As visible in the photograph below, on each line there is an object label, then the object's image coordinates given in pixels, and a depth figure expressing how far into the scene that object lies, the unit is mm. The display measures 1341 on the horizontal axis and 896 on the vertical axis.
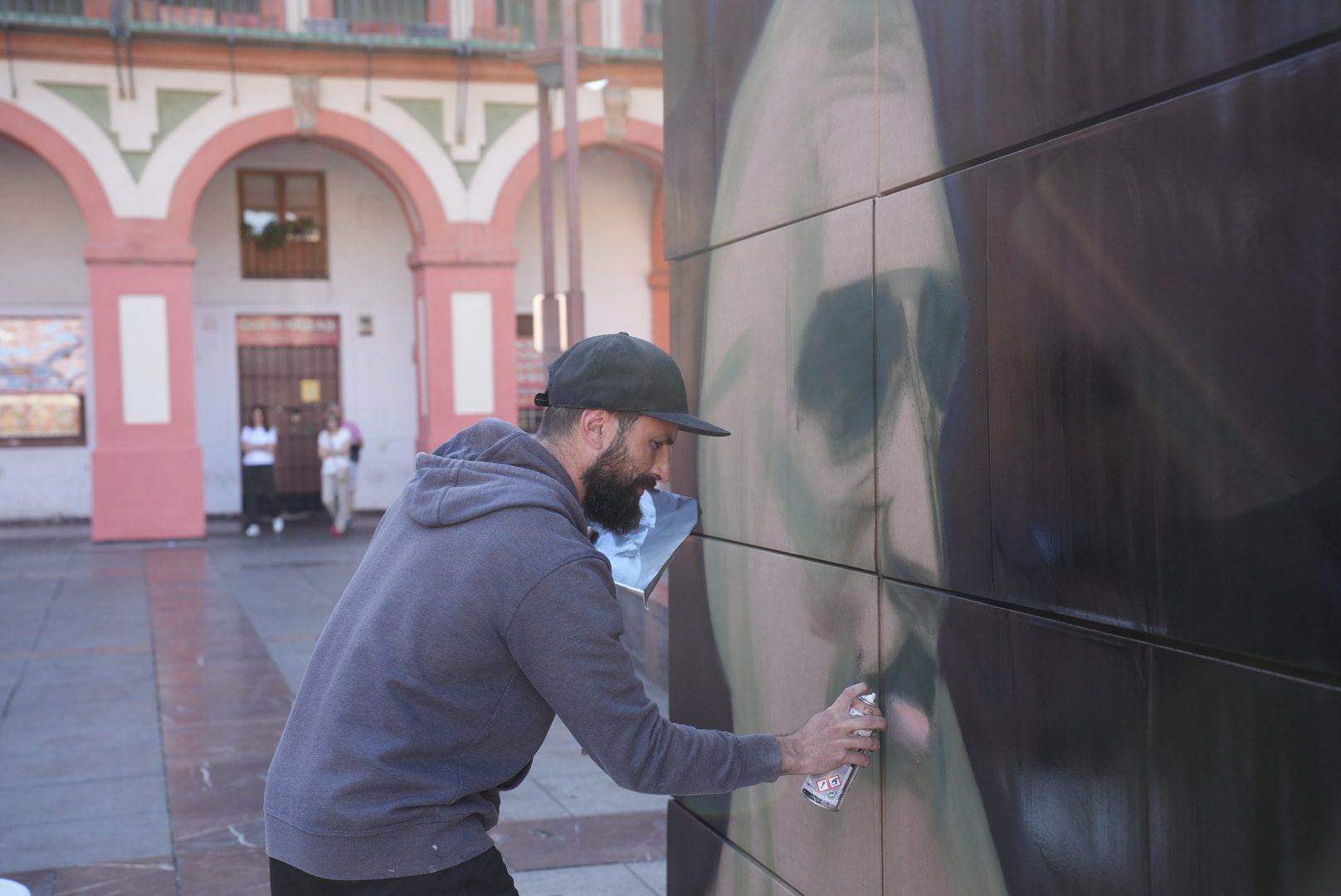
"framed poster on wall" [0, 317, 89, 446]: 17984
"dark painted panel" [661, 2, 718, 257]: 3549
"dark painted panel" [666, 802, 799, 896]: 3289
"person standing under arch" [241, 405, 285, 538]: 17250
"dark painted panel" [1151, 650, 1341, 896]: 1586
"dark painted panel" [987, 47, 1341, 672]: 1583
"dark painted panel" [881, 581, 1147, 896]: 1948
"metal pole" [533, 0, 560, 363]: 11078
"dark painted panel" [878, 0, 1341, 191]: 1692
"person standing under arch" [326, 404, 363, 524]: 17359
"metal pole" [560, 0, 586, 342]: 10289
